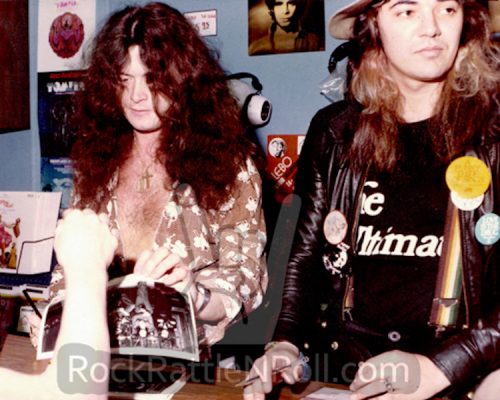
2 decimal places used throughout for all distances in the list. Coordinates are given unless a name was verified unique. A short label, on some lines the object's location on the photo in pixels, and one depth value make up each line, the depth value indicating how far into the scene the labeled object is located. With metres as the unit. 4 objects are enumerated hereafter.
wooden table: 1.32
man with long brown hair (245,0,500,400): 1.55
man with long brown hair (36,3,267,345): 1.87
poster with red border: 2.58
